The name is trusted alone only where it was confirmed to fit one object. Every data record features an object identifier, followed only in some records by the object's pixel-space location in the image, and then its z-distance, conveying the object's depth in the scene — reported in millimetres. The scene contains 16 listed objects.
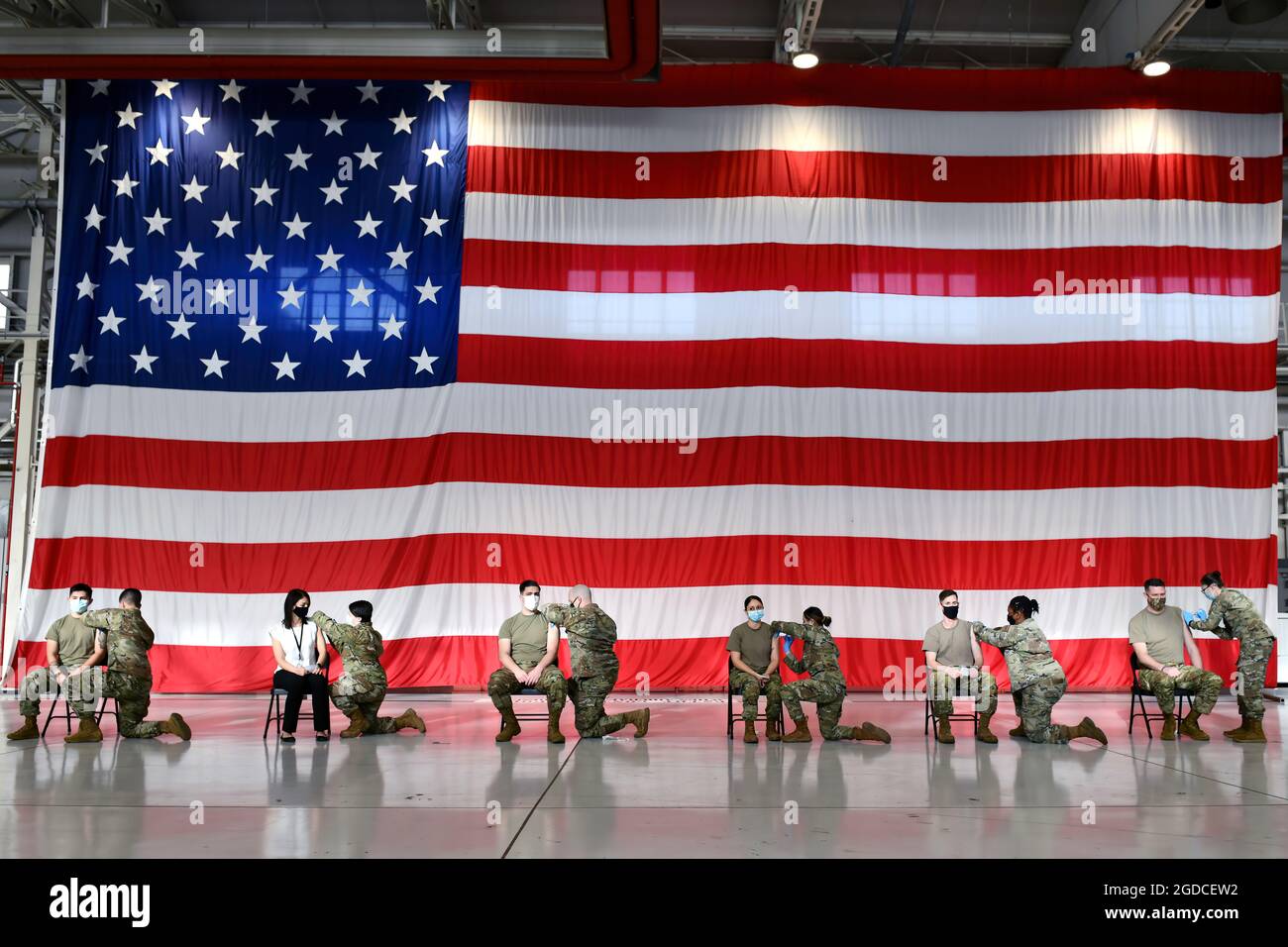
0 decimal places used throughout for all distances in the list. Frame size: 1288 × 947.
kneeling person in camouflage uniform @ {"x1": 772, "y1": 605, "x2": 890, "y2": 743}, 8188
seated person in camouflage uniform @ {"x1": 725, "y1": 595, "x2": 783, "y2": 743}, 8250
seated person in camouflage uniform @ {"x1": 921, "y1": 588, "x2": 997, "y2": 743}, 8227
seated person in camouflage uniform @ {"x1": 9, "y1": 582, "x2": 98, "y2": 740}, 7902
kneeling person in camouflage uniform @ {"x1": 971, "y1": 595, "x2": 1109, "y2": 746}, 7918
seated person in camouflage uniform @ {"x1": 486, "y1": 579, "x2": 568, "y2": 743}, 8250
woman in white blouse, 8102
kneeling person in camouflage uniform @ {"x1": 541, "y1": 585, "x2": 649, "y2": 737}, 8250
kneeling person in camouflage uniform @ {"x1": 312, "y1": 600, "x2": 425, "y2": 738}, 8250
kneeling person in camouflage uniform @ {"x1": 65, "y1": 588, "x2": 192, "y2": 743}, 7941
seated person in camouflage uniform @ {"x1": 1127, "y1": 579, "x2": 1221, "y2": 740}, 8242
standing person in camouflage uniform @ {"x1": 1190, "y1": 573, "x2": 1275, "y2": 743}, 8242
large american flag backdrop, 12102
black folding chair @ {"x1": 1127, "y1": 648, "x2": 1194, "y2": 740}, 8297
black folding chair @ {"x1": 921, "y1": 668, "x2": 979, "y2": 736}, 8328
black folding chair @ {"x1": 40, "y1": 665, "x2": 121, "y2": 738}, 7934
